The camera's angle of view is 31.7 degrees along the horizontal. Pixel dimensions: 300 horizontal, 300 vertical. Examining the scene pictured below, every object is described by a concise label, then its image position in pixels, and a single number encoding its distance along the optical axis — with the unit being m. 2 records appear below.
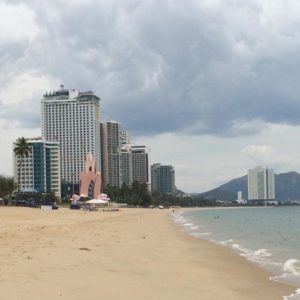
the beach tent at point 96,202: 102.75
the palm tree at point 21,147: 102.97
